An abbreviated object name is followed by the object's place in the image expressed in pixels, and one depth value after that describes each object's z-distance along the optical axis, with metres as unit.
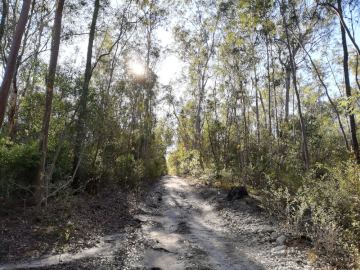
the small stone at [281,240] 7.90
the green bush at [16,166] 9.35
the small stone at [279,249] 7.41
